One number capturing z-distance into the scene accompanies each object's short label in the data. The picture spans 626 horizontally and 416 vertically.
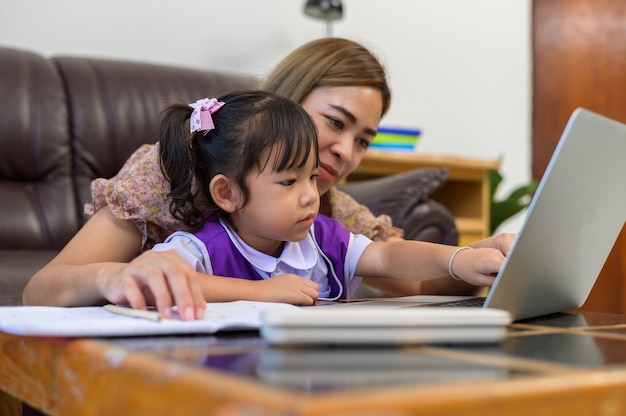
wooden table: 0.37
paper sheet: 0.61
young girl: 1.14
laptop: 0.74
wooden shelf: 2.75
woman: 0.76
